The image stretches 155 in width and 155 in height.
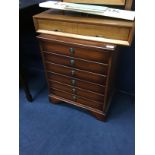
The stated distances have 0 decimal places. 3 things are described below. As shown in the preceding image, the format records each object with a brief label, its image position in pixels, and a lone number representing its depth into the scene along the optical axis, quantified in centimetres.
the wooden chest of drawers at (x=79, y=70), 106
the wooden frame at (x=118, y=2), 105
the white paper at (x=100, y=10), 95
